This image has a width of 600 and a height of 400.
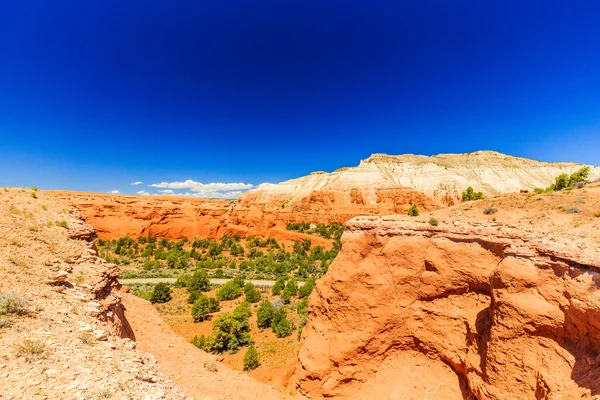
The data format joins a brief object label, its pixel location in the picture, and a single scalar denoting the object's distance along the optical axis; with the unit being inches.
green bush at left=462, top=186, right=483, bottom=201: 1532.2
